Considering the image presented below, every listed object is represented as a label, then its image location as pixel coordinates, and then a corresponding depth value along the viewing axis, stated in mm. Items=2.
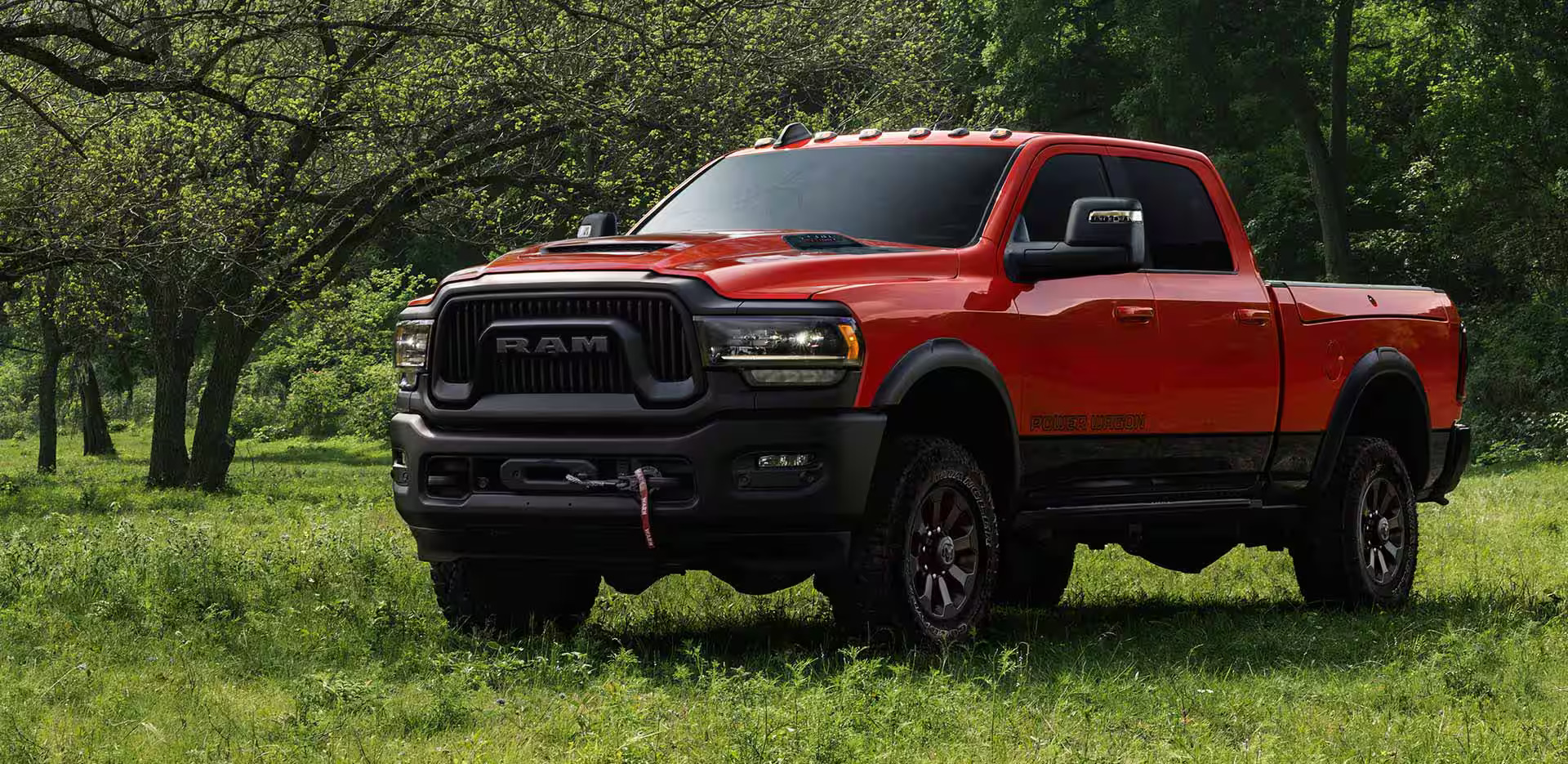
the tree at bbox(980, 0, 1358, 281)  34312
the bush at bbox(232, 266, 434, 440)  43531
